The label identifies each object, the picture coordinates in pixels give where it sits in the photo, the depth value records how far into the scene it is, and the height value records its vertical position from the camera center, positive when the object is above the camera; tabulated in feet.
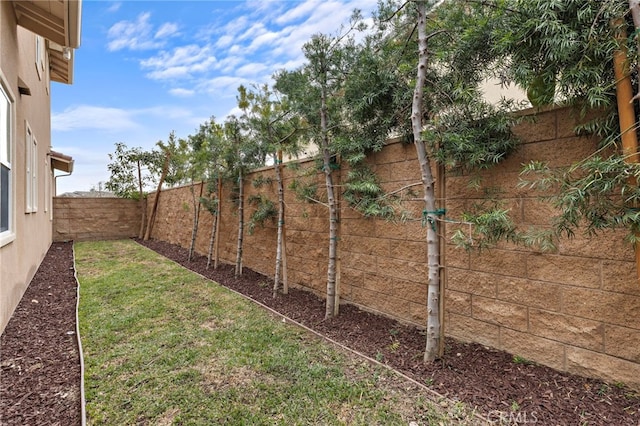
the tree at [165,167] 35.08 +5.50
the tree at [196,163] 22.49 +3.61
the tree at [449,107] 8.27 +2.85
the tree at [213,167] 21.03 +3.11
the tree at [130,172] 42.57 +5.48
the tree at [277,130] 14.74 +3.92
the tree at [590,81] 5.82 +2.54
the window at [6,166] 11.43 +1.79
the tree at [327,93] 12.00 +4.73
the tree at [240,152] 17.58 +3.53
